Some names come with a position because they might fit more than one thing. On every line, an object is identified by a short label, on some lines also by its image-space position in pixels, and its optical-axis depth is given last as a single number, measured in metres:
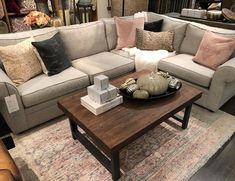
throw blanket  2.66
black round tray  1.70
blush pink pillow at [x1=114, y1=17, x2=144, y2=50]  2.93
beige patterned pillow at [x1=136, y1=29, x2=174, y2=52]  2.85
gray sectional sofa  1.96
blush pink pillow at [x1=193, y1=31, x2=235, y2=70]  2.25
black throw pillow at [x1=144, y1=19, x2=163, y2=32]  3.00
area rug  1.61
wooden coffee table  1.36
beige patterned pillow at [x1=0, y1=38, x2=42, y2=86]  2.01
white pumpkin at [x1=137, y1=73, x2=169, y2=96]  1.69
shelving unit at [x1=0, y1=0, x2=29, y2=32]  3.00
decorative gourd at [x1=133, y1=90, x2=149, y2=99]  1.66
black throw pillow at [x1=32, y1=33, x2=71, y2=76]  2.15
